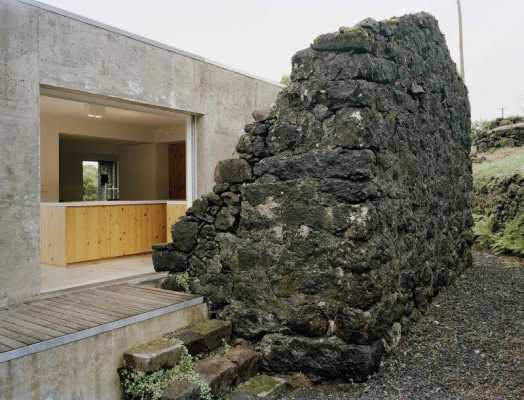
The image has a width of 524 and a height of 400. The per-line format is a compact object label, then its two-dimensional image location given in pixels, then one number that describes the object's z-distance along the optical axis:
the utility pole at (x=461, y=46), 19.34
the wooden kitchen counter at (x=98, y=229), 6.58
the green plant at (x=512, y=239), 7.70
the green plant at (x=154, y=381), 3.20
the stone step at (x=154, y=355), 3.30
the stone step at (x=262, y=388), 3.53
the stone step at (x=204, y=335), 3.72
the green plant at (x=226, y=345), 4.01
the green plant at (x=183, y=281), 4.49
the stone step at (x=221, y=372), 3.22
